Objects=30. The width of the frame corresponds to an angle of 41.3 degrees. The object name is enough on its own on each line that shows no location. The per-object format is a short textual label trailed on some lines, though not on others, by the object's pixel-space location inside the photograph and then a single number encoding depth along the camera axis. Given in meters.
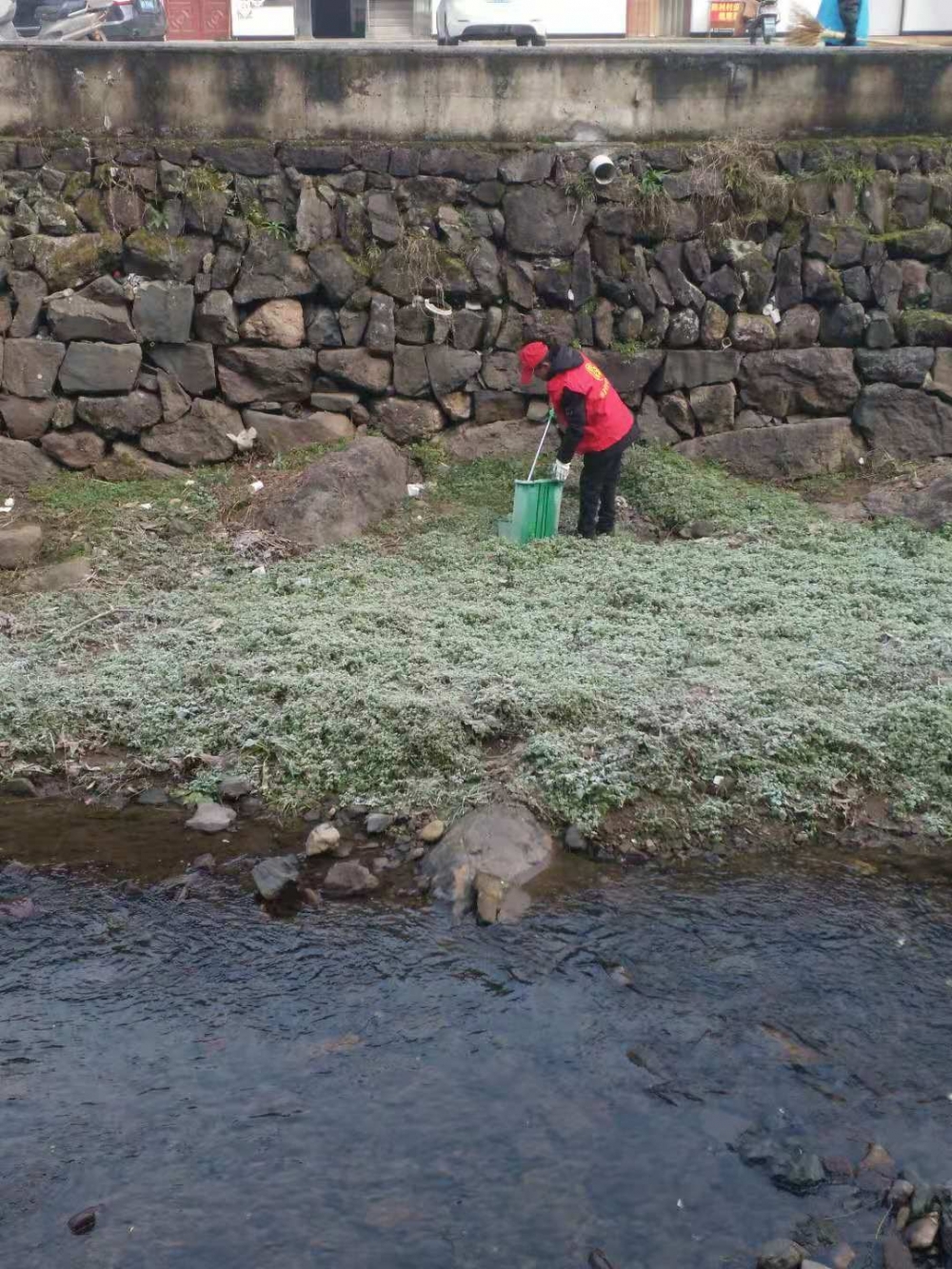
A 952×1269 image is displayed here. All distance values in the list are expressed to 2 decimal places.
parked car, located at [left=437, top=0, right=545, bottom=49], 12.91
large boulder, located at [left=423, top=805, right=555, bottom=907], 5.53
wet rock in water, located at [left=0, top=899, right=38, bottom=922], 5.35
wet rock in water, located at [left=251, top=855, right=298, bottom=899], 5.54
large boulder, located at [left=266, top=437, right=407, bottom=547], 8.68
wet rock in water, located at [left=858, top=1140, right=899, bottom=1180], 4.00
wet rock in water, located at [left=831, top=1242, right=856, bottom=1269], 3.71
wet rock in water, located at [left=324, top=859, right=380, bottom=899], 5.54
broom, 12.14
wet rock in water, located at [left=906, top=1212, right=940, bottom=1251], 3.77
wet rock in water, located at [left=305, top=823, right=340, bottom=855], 5.82
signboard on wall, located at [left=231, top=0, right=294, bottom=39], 17.77
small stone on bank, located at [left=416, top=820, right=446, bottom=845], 5.88
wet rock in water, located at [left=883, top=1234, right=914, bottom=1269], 3.71
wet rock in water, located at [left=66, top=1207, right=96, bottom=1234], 3.78
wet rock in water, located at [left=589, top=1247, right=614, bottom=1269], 3.70
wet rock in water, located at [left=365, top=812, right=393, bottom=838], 5.96
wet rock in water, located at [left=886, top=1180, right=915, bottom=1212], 3.89
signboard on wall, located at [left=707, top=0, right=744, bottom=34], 19.08
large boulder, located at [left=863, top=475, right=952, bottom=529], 8.96
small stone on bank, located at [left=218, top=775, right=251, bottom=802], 6.22
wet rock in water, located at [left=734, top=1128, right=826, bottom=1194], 3.97
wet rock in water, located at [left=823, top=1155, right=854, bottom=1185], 3.98
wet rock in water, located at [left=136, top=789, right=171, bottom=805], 6.24
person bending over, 8.60
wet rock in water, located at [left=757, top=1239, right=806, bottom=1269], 3.68
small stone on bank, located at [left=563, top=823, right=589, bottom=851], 5.80
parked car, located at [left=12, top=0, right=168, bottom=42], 16.38
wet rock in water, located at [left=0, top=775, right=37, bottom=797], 6.32
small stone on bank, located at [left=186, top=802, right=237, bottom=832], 6.04
